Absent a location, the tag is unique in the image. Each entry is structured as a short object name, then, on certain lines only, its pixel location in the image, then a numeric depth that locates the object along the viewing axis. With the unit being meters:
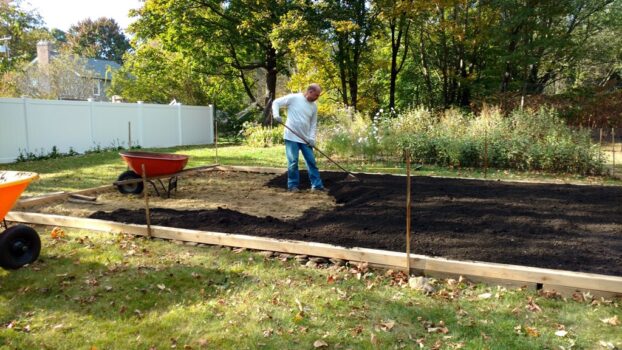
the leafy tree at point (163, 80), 22.38
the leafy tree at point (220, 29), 18.12
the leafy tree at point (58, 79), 23.72
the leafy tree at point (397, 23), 16.22
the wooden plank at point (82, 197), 5.95
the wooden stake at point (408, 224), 3.32
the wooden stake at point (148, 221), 4.32
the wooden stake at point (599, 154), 8.44
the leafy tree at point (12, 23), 13.70
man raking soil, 6.78
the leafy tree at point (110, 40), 47.48
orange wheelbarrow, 3.43
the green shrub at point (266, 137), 16.27
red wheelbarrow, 6.19
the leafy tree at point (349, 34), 16.83
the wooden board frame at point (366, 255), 3.04
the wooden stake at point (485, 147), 8.24
